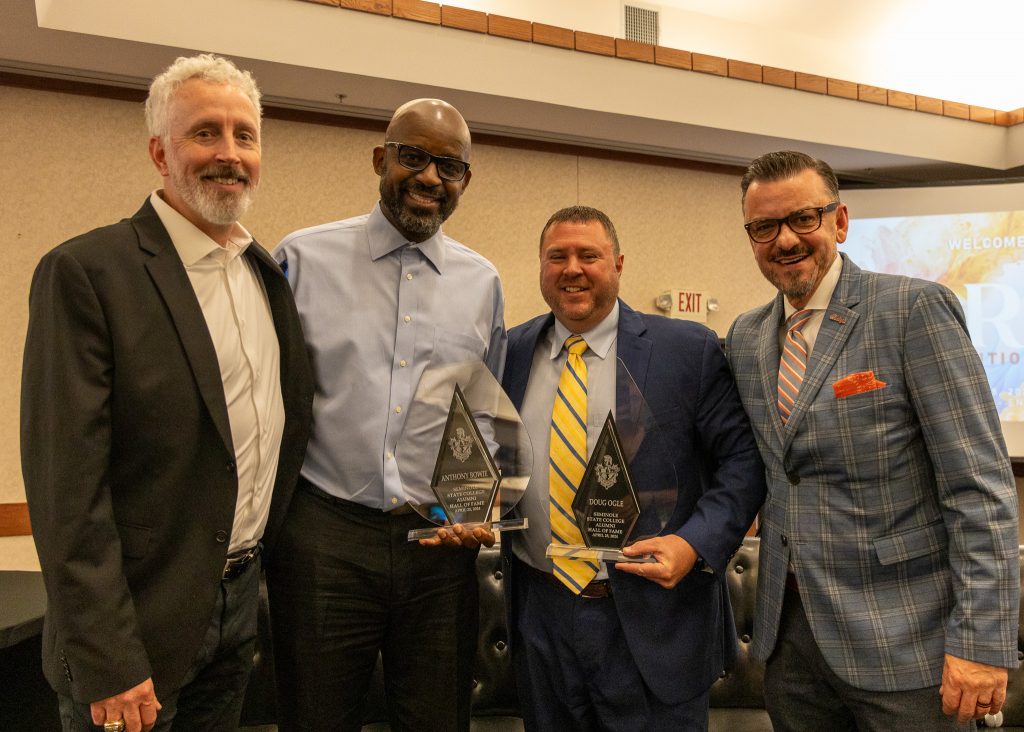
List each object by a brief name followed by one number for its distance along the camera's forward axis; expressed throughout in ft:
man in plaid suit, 4.91
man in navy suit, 5.70
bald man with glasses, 5.65
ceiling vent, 14.83
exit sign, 17.06
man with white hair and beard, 4.39
